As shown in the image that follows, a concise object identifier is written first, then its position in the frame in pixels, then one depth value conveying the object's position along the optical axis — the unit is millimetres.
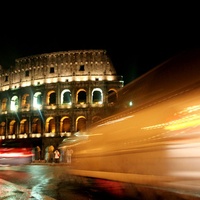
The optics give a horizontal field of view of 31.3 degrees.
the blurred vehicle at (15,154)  19531
